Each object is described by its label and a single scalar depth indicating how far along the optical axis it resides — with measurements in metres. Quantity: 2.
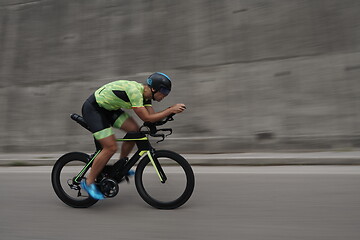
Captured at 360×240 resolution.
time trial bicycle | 3.86
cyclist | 3.81
